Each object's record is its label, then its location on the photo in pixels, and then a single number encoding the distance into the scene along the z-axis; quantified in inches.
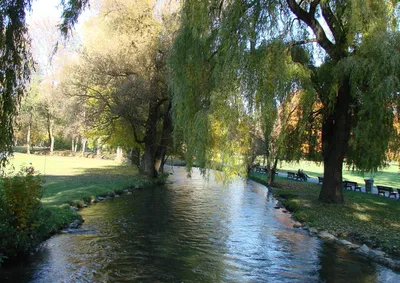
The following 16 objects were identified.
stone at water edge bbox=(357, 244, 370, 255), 366.6
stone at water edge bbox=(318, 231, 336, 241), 420.7
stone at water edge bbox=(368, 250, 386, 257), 352.7
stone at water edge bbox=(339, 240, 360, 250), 383.2
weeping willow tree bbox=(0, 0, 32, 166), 216.1
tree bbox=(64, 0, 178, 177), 775.1
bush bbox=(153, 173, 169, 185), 949.7
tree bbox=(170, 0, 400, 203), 331.9
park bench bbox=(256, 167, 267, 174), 1400.7
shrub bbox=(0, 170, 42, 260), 293.1
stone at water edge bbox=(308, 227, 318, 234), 451.1
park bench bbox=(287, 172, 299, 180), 1212.6
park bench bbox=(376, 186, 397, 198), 805.9
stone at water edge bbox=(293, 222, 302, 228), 487.8
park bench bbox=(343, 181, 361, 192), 952.0
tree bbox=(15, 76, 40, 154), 1579.1
